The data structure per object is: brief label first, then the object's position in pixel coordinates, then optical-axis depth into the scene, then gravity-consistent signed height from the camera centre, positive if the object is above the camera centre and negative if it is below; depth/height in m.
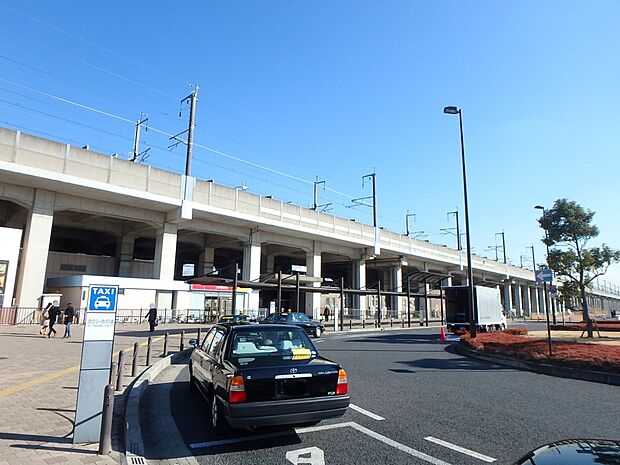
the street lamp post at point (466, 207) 20.84 +5.36
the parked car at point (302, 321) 24.34 -0.85
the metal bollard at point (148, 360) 11.56 -1.56
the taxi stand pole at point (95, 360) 5.31 -0.75
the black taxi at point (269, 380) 5.12 -0.96
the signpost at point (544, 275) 14.27 +1.23
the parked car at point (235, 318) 23.65 -0.74
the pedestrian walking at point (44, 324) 19.95 -1.04
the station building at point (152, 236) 28.81 +7.36
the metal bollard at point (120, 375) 8.31 -1.43
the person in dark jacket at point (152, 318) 24.31 -0.80
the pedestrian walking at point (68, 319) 19.86 -0.77
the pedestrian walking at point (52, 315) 19.41 -0.60
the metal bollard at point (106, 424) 4.90 -1.41
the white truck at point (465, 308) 27.20 +0.11
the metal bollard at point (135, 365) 10.11 -1.51
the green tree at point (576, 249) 23.67 +3.62
